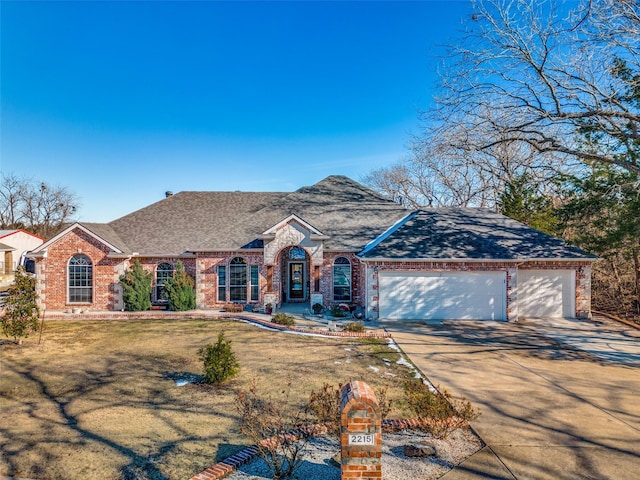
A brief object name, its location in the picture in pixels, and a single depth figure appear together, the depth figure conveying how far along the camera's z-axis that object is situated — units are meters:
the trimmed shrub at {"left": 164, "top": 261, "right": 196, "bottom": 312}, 18.67
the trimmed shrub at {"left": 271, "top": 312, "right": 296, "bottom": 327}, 15.41
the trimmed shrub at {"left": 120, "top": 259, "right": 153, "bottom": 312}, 18.50
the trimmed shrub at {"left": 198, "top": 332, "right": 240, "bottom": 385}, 8.70
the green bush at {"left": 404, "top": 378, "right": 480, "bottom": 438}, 6.22
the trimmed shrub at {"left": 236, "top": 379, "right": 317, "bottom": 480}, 5.33
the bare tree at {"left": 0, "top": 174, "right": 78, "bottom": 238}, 56.59
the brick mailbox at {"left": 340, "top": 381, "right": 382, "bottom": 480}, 4.56
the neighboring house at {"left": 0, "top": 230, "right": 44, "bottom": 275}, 44.66
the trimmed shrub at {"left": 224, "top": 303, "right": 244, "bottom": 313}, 18.45
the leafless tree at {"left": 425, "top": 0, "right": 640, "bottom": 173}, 12.76
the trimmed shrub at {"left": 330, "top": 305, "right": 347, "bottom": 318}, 17.28
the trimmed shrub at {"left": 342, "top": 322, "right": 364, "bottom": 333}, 14.00
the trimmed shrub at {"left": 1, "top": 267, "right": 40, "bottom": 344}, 12.19
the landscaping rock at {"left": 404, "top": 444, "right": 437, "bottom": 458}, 5.68
